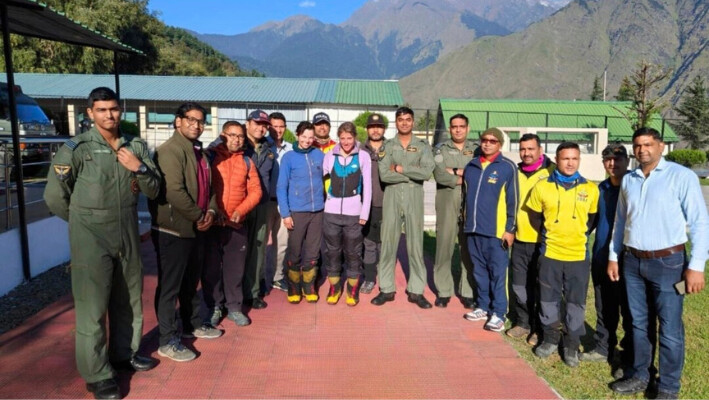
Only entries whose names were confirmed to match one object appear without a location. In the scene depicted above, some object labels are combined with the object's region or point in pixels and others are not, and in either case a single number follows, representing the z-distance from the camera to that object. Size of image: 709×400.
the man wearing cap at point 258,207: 4.60
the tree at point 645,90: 22.61
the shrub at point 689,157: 21.08
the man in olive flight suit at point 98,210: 2.86
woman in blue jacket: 4.63
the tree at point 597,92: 53.90
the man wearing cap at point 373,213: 4.86
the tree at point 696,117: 38.56
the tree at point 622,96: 43.50
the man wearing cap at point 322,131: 5.04
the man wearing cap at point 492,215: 4.18
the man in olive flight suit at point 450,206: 4.64
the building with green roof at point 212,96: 26.16
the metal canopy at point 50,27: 4.61
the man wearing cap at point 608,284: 3.60
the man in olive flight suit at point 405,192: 4.64
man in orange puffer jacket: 4.05
